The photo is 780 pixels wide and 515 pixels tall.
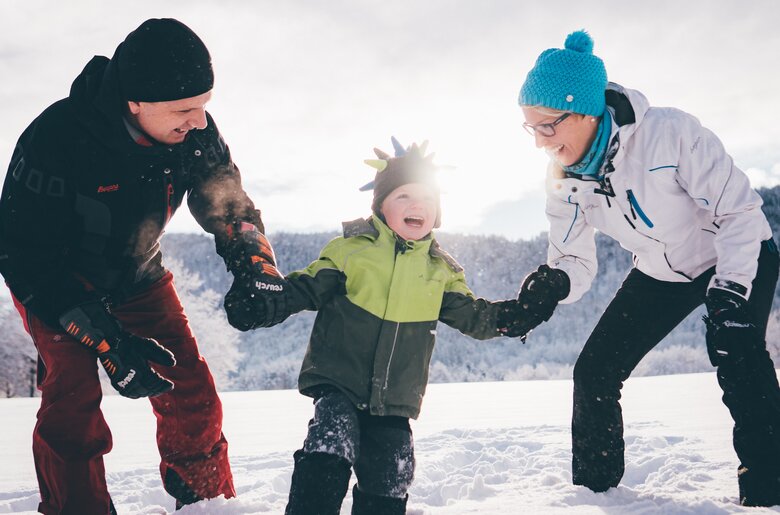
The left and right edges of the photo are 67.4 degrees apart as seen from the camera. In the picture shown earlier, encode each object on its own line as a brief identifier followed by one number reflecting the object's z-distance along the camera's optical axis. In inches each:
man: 81.0
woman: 88.5
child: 81.7
